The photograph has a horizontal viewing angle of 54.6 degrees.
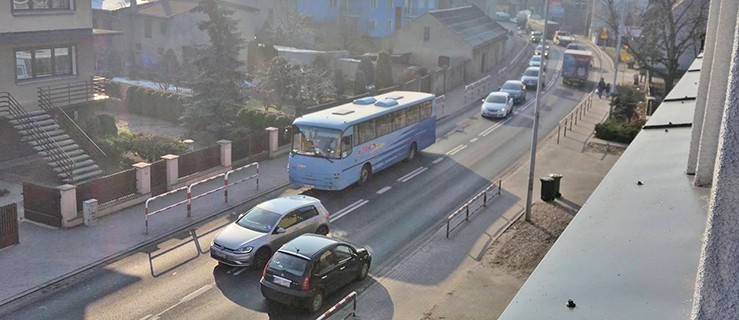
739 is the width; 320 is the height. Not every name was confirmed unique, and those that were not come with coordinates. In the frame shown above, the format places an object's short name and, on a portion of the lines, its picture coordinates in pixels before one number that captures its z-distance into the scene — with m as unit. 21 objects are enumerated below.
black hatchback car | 15.84
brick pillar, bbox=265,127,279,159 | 30.88
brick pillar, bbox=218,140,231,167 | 27.88
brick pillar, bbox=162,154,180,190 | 25.36
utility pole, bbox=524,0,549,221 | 22.66
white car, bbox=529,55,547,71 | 63.19
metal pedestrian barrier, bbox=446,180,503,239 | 22.42
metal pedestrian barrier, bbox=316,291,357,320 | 14.36
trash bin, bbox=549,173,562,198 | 25.59
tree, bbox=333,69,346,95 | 46.81
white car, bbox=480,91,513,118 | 41.75
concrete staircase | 26.42
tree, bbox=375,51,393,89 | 49.44
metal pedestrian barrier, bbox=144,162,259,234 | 21.89
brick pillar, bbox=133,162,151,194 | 24.17
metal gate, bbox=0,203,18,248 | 19.39
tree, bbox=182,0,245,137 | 33.56
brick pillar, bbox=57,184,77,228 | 21.23
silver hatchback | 18.33
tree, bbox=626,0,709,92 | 48.25
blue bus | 25.28
